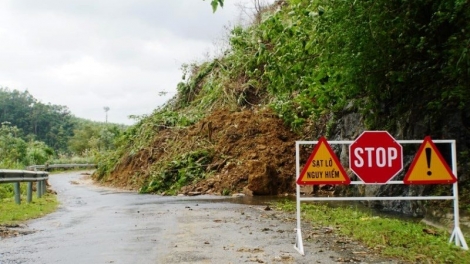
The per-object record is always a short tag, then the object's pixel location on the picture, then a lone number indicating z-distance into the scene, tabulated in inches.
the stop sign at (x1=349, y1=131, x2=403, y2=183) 282.8
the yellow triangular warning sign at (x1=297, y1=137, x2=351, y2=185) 278.4
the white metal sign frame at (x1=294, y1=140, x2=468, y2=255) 261.2
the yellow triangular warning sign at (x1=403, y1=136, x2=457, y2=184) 280.8
